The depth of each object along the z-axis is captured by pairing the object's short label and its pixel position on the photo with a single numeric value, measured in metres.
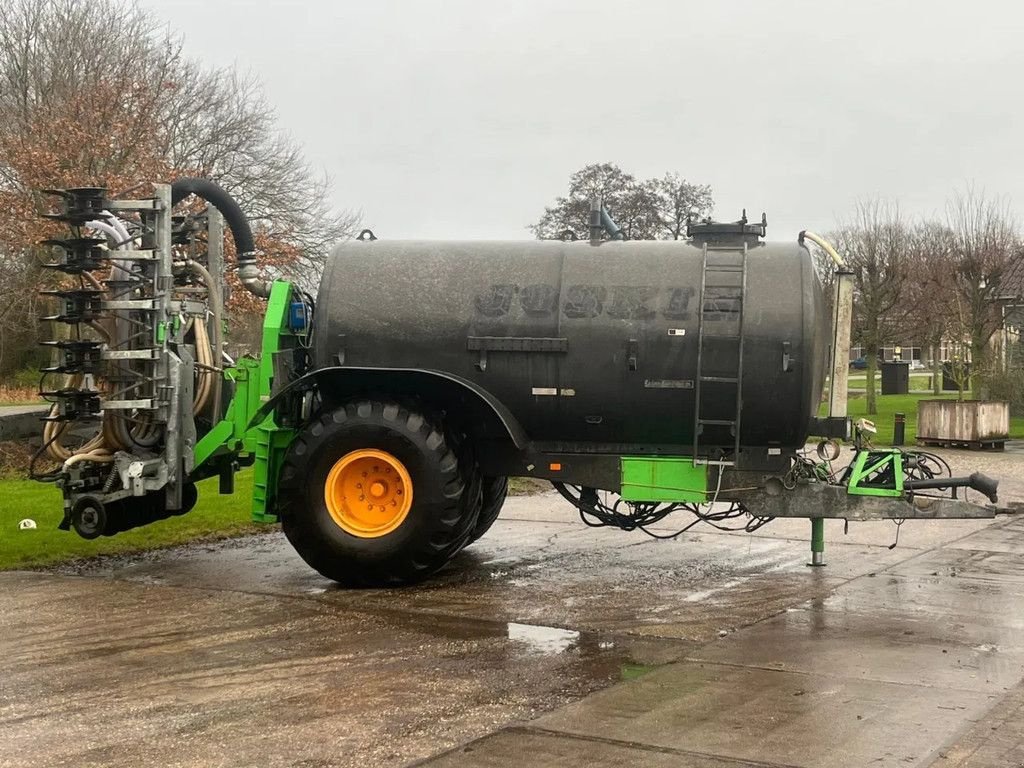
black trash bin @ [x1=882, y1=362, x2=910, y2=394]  46.50
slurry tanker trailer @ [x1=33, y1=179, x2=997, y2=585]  8.70
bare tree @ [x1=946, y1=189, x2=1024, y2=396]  28.83
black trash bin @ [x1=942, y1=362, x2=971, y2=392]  29.01
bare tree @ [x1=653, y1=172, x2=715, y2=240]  52.78
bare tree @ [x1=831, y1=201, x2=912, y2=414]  34.81
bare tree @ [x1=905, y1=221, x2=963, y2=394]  33.44
